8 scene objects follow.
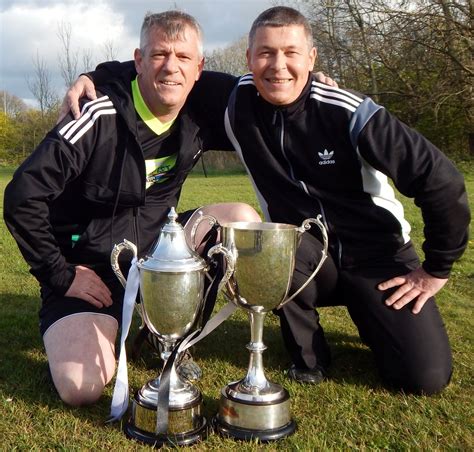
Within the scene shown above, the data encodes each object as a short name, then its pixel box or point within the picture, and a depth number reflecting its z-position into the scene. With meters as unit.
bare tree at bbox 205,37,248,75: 39.44
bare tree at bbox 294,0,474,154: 17.52
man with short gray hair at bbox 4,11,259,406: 2.58
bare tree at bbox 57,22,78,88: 34.59
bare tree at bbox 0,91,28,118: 55.58
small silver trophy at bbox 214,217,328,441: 2.16
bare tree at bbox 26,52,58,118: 38.09
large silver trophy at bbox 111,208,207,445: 2.14
